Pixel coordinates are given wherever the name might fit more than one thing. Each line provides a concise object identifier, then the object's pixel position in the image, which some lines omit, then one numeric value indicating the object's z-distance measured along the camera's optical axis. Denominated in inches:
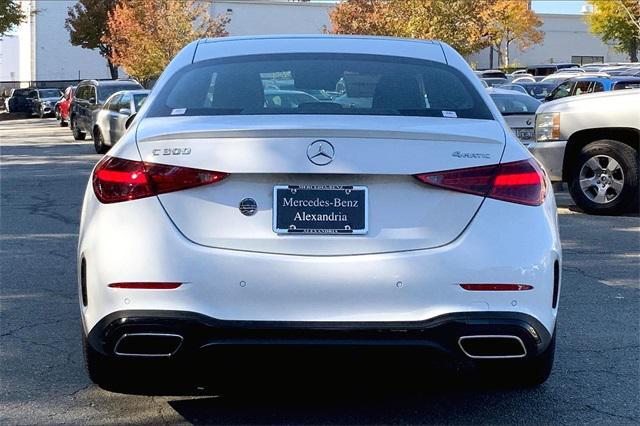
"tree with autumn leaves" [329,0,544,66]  1371.8
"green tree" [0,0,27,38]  1434.5
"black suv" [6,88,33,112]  2156.7
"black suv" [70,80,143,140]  1035.9
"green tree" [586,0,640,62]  2312.9
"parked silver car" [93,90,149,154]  844.0
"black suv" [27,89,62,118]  2060.8
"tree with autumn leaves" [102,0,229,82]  1622.8
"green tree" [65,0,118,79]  2326.5
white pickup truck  447.5
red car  1508.4
